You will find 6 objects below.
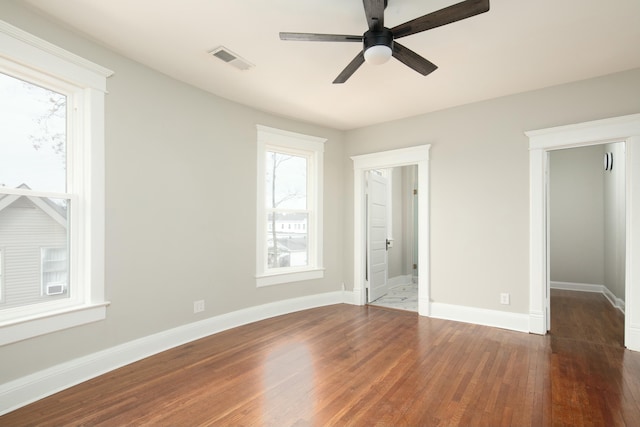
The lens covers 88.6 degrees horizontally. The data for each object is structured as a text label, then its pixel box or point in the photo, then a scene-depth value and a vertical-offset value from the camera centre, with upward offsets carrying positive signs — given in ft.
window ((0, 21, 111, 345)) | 7.50 +0.76
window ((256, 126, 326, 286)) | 14.23 +0.47
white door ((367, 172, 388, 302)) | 17.13 -1.05
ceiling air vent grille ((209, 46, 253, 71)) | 9.34 +4.74
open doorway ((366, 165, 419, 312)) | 17.20 -1.51
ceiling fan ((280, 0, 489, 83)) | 6.12 +3.86
